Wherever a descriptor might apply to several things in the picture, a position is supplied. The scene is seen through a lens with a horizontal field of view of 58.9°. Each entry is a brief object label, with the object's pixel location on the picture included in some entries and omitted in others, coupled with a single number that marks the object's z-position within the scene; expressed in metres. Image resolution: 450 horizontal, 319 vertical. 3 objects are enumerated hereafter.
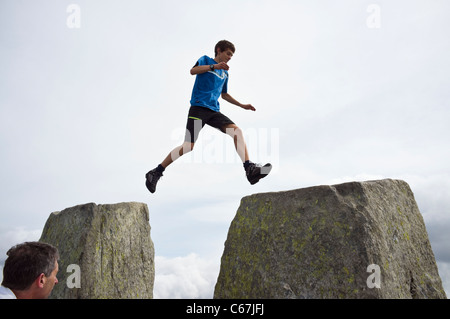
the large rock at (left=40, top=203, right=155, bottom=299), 5.92
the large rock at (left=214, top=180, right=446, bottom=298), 3.90
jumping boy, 6.82
